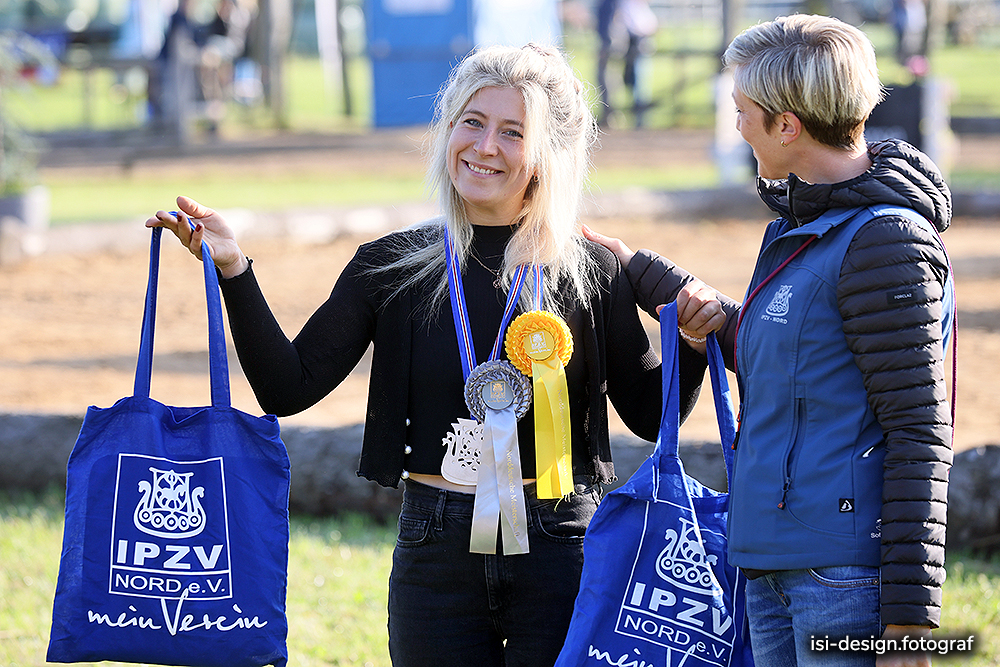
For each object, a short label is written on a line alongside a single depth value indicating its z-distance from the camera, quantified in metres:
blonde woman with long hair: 5.22
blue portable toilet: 44.97
